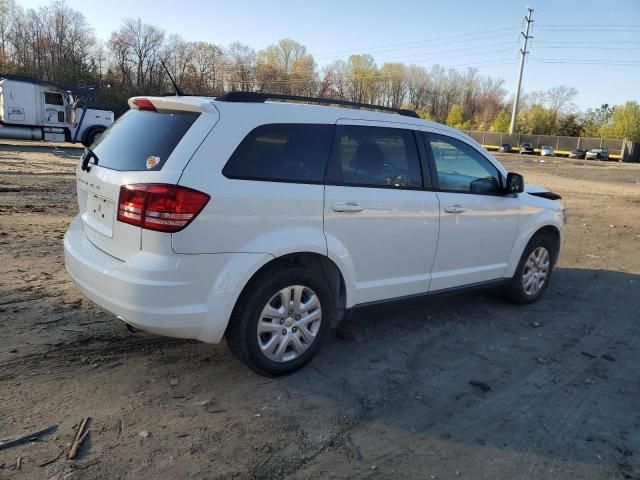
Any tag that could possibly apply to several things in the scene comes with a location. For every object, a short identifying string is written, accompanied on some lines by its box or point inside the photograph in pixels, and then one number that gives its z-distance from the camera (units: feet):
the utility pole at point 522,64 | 249.75
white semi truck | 79.66
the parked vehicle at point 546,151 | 223.10
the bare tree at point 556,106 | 305.08
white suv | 10.43
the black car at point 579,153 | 214.48
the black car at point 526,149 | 231.09
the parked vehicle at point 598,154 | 210.38
